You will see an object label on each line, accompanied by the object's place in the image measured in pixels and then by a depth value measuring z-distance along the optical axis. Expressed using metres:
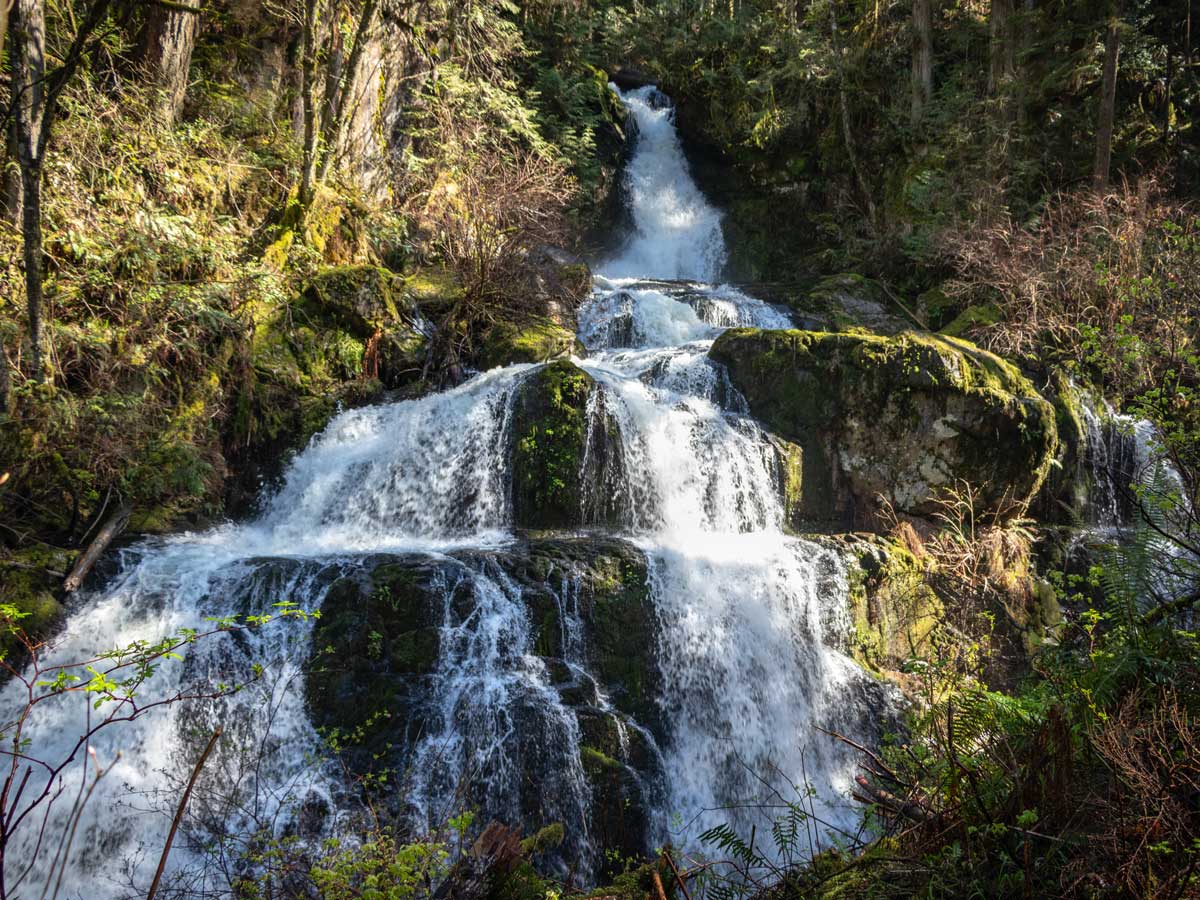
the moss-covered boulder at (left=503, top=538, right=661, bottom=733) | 6.18
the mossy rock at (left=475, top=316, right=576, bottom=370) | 10.79
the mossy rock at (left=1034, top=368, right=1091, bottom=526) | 10.24
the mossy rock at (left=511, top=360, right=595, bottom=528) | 8.28
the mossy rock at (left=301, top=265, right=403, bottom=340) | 9.84
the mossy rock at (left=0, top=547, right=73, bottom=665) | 5.20
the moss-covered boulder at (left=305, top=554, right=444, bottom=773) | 5.30
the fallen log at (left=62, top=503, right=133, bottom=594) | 5.74
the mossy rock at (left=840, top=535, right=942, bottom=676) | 7.50
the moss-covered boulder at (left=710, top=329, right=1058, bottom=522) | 9.49
